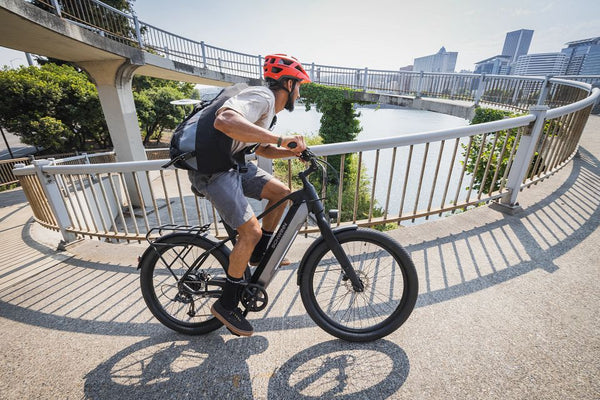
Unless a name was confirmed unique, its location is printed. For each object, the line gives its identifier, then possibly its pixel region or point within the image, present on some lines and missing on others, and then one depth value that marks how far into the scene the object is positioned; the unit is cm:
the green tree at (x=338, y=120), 1683
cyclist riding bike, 149
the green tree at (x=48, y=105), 1350
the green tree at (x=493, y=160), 543
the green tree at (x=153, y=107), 2061
